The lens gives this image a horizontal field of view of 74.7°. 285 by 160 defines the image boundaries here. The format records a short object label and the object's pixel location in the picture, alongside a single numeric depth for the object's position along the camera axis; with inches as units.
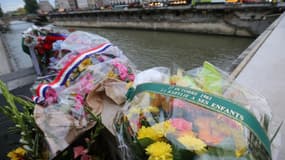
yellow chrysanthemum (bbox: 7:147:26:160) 29.2
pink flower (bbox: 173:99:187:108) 19.2
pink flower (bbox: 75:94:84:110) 29.0
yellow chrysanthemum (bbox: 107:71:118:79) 34.7
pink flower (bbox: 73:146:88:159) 27.1
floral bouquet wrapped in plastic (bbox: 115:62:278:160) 16.5
